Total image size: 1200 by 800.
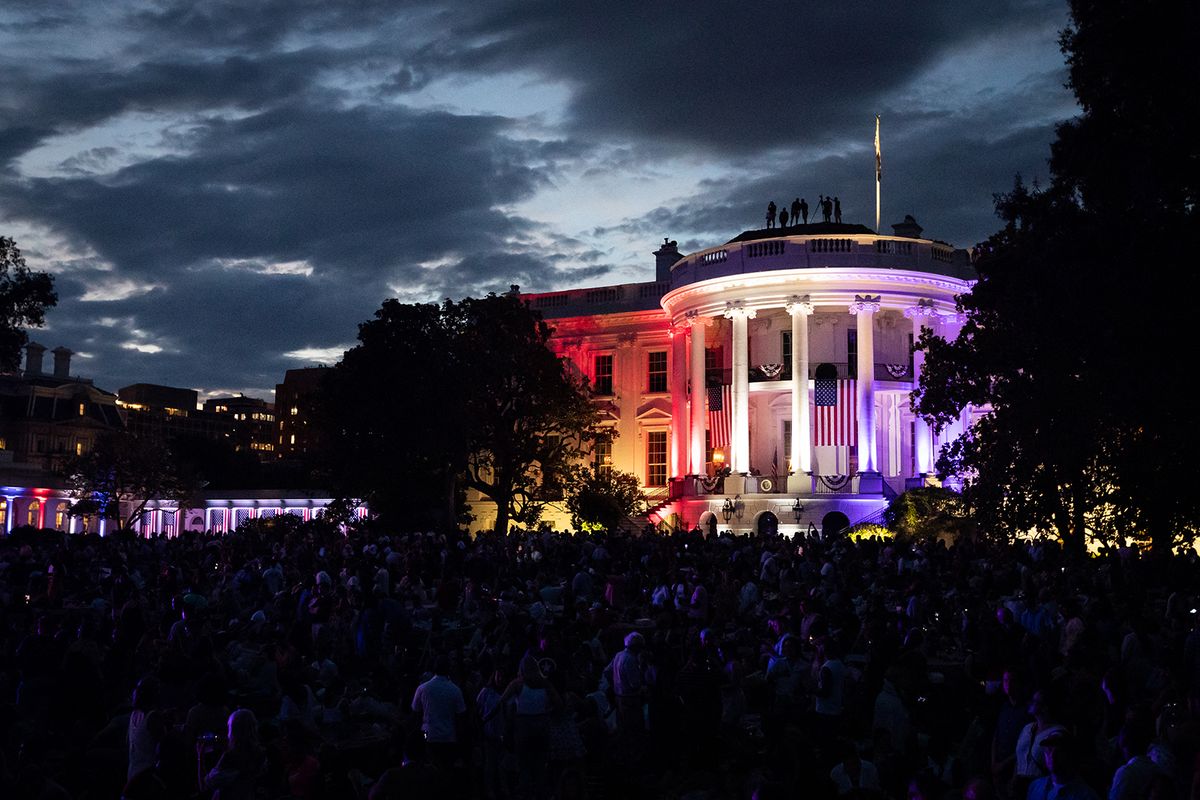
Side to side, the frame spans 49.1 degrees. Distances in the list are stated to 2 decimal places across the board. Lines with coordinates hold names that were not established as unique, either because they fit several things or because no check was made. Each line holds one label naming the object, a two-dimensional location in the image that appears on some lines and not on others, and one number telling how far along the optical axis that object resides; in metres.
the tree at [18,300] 39.03
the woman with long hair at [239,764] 8.98
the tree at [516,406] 49.94
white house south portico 51.03
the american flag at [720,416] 53.78
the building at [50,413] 119.31
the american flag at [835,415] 51.09
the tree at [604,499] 52.53
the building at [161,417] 166.75
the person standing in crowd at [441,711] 11.79
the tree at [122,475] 74.19
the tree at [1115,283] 19.45
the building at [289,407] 188.12
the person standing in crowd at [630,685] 13.89
